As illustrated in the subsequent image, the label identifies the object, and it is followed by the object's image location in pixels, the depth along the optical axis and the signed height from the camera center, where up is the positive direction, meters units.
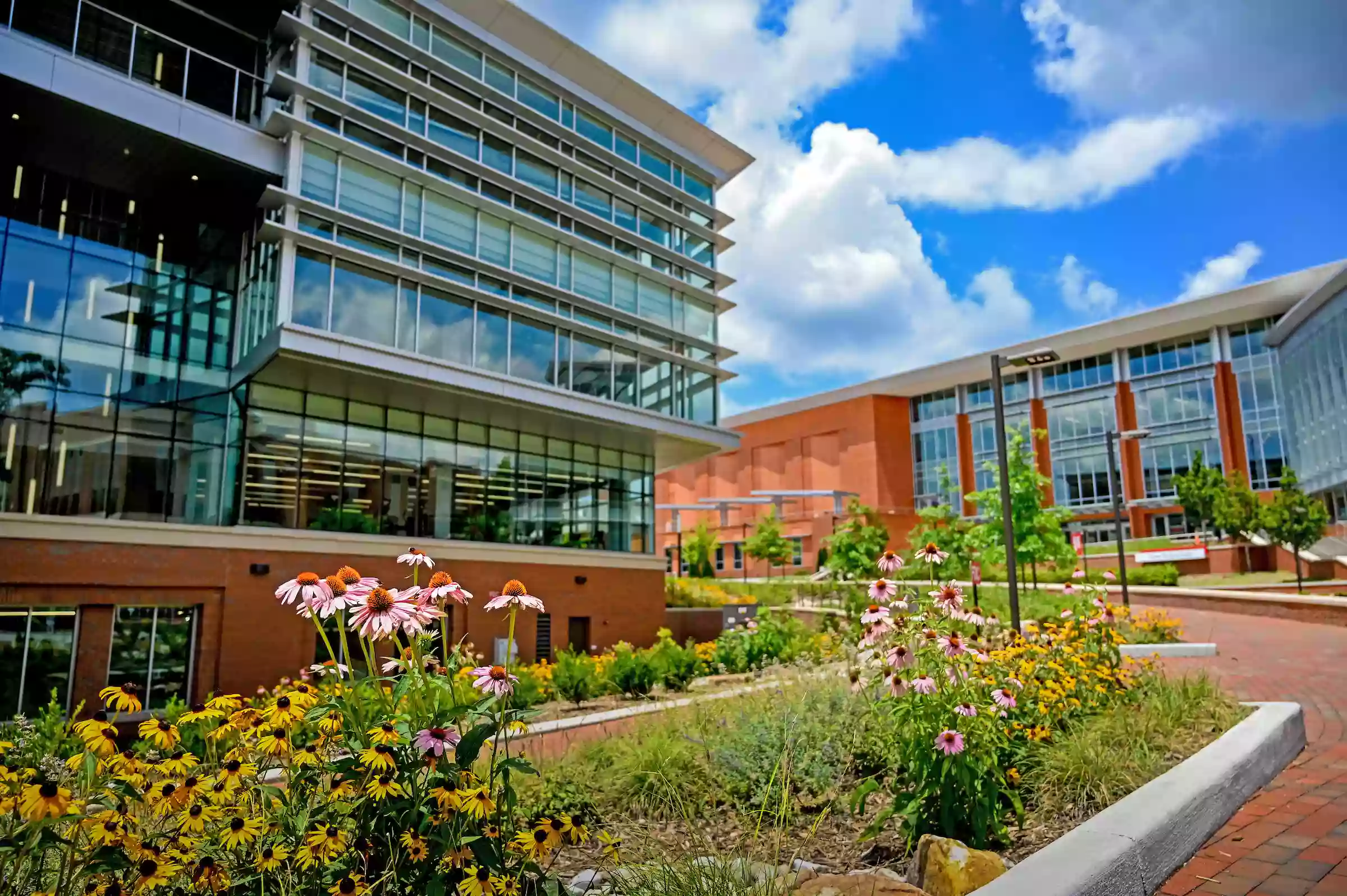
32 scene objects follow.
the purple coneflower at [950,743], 4.72 -0.89
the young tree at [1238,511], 34.72 +2.46
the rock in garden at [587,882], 4.30 -1.60
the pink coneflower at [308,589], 3.73 -0.03
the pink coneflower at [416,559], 4.20 +0.10
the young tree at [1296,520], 29.47 +1.77
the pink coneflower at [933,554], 5.78 +0.14
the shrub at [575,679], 15.20 -1.74
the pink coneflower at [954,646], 5.07 -0.40
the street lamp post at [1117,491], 22.81 +2.31
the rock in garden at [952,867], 4.38 -1.47
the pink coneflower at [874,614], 5.24 -0.23
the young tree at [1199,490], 38.44 +3.64
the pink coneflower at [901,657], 5.13 -0.47
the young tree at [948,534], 28.50 +1.49
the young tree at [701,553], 52.00 +1.49
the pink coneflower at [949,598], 5.33 -0.13
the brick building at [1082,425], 45.97 +9.23
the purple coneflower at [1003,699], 5.50 -0.77
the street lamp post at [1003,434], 12.68 +2.33
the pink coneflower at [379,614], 3.65 -0.14
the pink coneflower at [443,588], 3.91 -0.04
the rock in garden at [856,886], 4.14 -1.47
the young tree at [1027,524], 27.62 +1.60
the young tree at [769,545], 49.38 +1.79
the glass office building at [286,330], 17.50 +5.91
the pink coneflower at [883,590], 5.48 -0.09
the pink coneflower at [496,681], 3.74 -0.44
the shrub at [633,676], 15.79 -1.73
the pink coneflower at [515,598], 3.78 -0.08
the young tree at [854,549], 37.00 +1.15
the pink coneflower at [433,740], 3.53 -0.64
